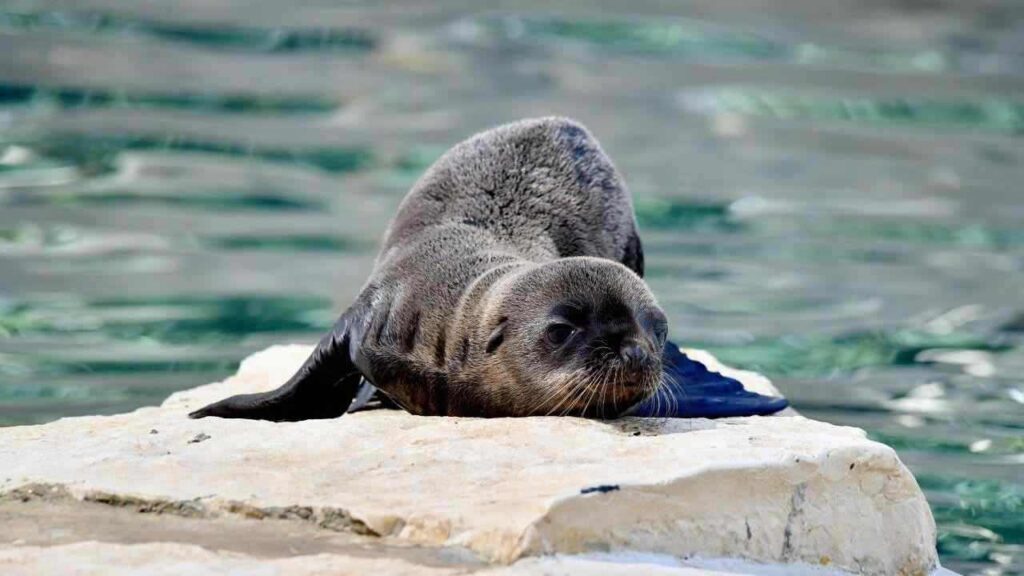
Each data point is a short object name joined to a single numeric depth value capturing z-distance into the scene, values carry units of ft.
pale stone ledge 29.60
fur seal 37.78
